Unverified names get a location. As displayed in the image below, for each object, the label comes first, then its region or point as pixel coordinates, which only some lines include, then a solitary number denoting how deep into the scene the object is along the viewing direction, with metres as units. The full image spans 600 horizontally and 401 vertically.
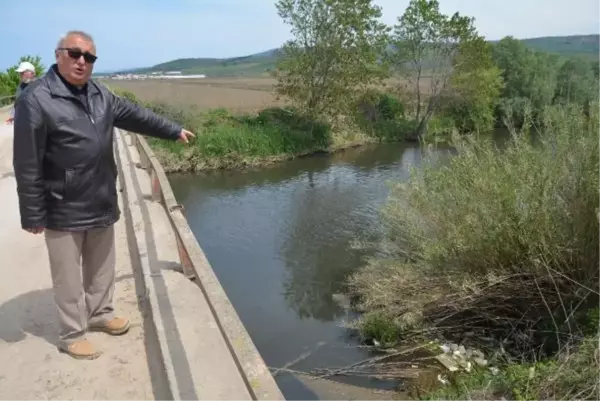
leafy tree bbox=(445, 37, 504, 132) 30.23
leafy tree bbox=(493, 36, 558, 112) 31.33
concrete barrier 2.80
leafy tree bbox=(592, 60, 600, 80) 19.66
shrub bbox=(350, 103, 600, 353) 6.36
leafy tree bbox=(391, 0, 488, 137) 30.28
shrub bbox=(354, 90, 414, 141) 29.88
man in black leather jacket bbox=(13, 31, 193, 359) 3.05
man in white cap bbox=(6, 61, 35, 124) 7.51
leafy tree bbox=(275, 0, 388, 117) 26.14
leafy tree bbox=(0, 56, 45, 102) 25.60
